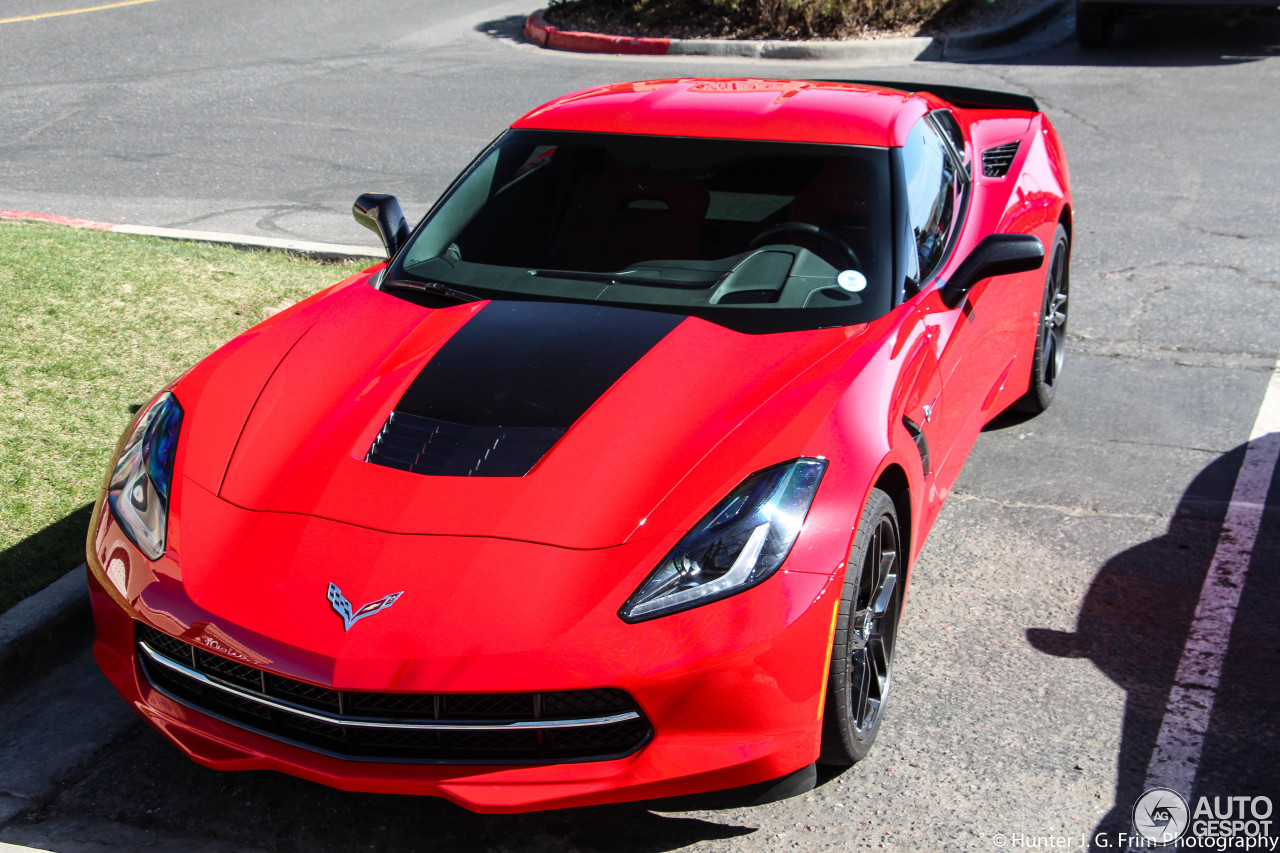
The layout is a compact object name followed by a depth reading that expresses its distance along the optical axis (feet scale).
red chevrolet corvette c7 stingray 8.34
